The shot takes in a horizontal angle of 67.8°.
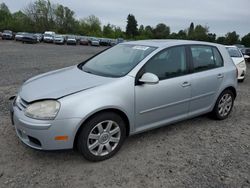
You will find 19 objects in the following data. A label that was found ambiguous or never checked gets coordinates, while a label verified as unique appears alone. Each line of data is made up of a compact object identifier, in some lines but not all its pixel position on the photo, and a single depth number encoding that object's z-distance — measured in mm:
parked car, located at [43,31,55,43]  30235
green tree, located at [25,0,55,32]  51795
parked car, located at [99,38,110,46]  34290
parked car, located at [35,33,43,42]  30094
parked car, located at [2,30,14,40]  30739
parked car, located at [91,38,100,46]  33071
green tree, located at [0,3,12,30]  51000
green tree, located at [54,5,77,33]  54278
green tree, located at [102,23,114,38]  60882
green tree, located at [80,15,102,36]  59889
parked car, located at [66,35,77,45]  30640
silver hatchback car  2138
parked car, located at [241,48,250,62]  14754
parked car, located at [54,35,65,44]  29815
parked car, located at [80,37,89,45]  33612
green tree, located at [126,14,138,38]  62918
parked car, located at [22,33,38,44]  26121
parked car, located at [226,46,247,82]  6757
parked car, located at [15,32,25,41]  27367
